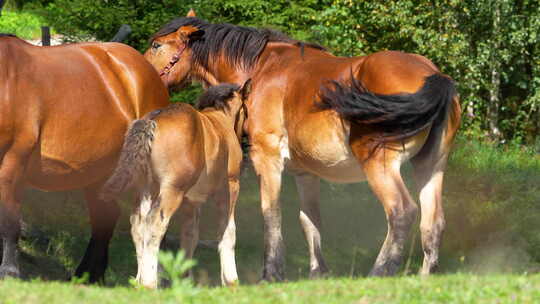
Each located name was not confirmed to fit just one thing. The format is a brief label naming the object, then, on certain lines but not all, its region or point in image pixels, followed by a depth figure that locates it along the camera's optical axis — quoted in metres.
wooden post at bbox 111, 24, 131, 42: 21.70
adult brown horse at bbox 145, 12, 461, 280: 15.37
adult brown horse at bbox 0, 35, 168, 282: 14.16
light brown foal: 14.41
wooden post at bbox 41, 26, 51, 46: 24.98
